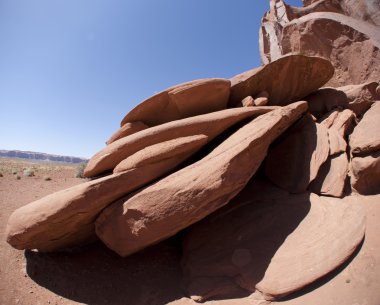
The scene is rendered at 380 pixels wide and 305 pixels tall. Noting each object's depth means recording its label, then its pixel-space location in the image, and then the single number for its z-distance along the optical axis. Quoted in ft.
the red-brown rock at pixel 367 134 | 22.17
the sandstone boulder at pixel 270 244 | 16.24
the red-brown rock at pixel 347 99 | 30.42
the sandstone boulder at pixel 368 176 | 20.99
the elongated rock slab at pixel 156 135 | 21.43
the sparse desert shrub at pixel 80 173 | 71.92
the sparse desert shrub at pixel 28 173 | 65.25
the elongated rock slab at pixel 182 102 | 26.03
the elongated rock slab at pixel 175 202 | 18.04
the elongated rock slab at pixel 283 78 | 29.55
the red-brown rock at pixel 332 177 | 21.84
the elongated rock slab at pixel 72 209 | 17.38
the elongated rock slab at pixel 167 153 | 19.98
